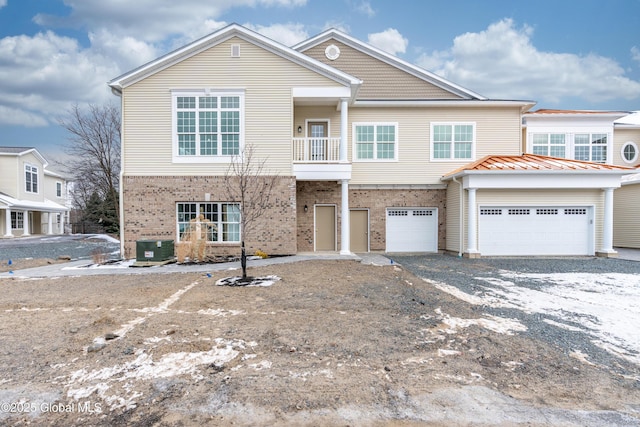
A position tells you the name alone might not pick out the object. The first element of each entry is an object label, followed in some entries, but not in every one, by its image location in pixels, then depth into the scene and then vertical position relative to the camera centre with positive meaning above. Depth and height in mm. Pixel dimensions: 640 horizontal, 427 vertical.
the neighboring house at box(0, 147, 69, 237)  27639 +1192
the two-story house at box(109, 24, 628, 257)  12773 +1922
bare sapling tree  12686 +930
